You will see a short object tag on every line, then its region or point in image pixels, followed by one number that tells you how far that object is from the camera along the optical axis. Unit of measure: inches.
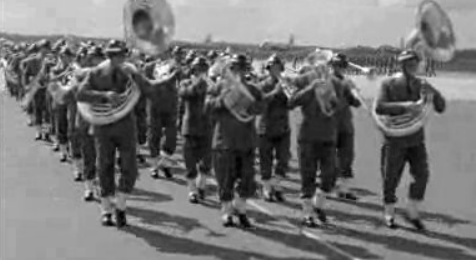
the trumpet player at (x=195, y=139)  511.2
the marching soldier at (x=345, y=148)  515.2
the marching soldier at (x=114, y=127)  424.5
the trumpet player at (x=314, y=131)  432.5
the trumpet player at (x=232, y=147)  429.1
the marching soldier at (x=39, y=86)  716.2
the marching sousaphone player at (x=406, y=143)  430.6
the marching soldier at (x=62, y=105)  593.6
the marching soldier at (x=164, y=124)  593.6
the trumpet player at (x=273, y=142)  511.2
